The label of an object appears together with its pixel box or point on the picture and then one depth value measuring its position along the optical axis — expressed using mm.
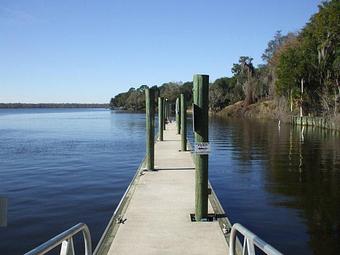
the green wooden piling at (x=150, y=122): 16484
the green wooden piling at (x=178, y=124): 37819
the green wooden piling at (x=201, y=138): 10016
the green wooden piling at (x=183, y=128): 24567
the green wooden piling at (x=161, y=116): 30645
